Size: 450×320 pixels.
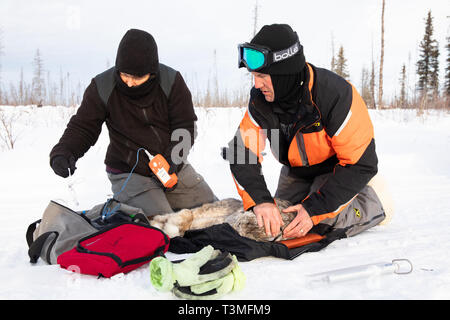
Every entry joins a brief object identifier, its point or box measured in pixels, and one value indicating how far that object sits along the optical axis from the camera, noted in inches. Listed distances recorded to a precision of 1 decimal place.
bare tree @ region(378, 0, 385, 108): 686.1
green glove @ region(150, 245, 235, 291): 72.7
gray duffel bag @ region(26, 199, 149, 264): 102.7
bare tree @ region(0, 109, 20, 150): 284.8
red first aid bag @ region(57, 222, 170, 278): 84.9
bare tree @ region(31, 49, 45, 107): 452.1
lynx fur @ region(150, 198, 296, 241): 113.7
